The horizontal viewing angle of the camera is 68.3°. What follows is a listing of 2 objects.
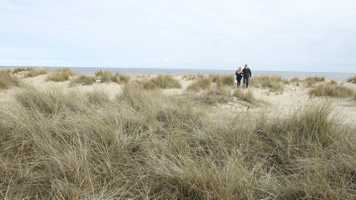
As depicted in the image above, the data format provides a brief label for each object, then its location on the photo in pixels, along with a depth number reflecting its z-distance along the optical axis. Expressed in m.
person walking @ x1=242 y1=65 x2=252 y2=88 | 10.86
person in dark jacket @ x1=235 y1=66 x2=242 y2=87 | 10.91
